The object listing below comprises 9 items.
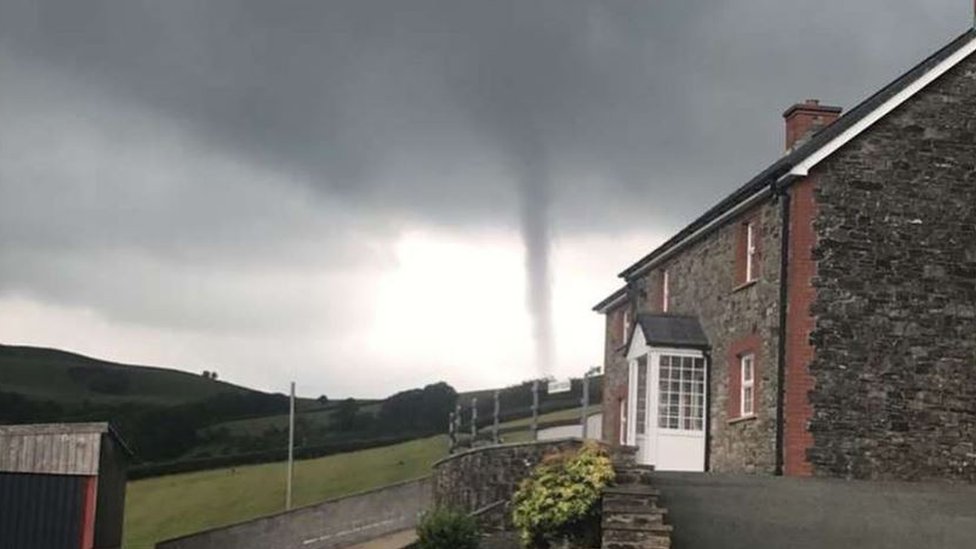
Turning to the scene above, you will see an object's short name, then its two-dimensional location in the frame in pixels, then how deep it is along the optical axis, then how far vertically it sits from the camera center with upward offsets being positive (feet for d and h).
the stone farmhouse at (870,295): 85.35 +11.26
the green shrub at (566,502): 69.10 -2.04
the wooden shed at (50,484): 84.12 -2.99
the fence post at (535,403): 123.75 +4.93
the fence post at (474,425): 133.08 +2.93
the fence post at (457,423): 140.71 +3.22
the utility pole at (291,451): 157.32 -0.50
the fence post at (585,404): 111.59 +4.60
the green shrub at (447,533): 81.35 -4.53
